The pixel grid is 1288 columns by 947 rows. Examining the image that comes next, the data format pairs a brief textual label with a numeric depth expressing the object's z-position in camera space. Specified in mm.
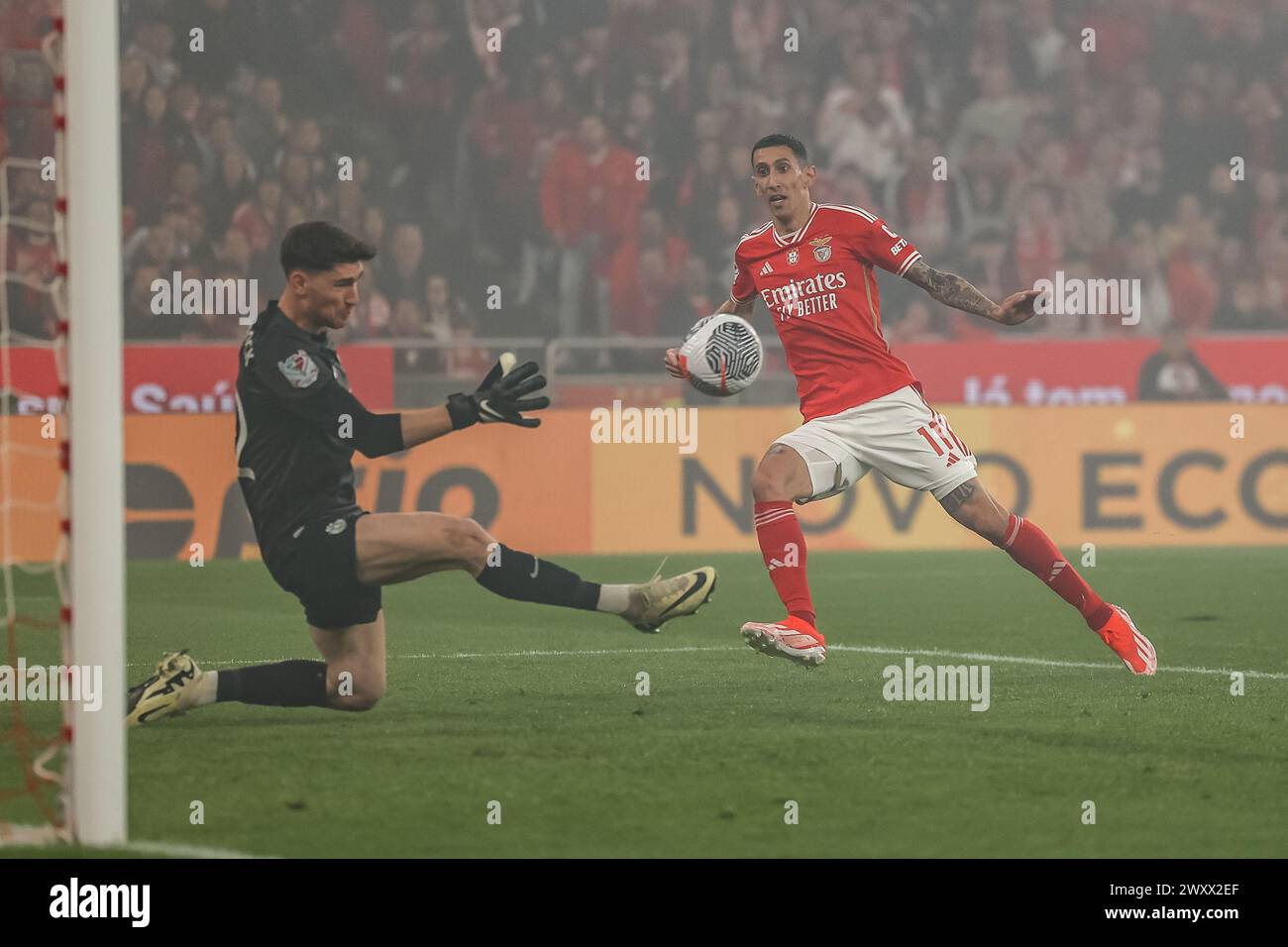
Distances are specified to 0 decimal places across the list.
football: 7293
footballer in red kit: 7117
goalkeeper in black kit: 6020
